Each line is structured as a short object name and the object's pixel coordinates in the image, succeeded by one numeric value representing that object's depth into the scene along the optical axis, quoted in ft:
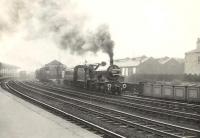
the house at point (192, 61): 211.41
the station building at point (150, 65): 272.08
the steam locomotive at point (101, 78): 110.22
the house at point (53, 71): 215.92
